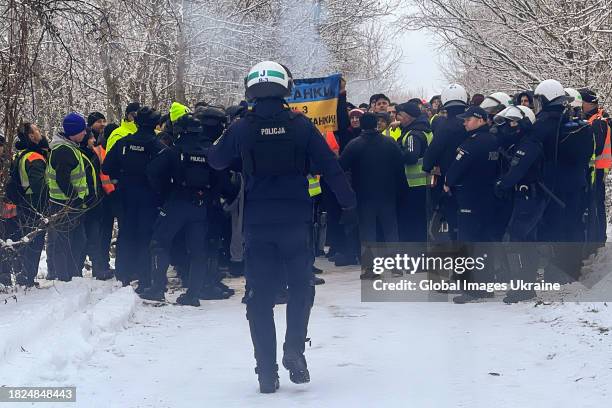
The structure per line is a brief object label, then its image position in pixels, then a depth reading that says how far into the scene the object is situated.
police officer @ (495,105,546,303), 10.63
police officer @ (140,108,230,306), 10.51
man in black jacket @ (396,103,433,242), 12.94
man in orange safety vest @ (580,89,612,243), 12.66
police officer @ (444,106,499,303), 10.98
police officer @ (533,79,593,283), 10.98
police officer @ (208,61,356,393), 7.08
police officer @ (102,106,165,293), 11.46
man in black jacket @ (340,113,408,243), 12.48
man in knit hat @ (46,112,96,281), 11.63
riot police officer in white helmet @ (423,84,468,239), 11.75
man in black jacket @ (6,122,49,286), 11.54
